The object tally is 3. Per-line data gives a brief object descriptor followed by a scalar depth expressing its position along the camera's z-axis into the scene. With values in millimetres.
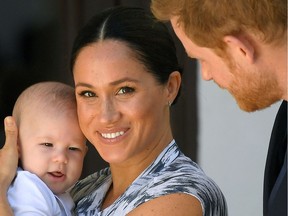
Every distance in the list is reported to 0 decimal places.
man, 4520
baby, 5941
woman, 5727
